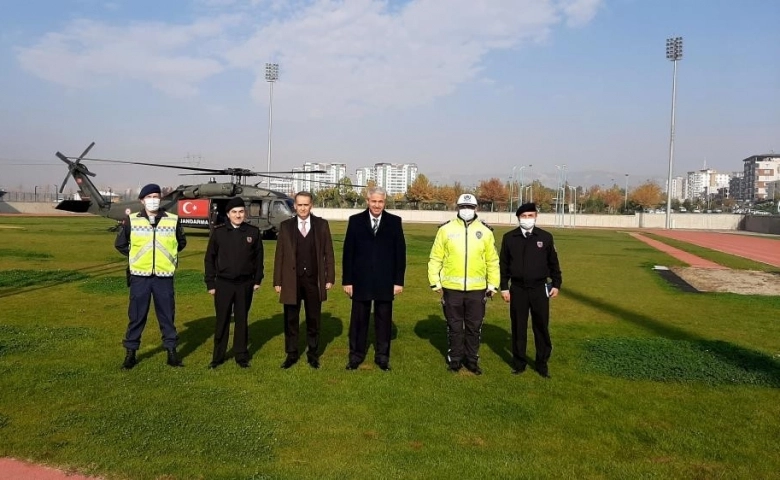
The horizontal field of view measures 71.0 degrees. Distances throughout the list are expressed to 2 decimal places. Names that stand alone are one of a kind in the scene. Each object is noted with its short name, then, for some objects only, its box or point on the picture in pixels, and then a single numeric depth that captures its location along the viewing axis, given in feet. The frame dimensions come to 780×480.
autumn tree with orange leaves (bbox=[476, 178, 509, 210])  337.11
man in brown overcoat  20.17
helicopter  82.12
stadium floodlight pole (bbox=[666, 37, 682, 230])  190.39
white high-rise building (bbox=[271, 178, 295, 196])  599.33
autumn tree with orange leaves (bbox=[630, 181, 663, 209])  317.83
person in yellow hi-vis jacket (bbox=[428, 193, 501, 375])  19.65
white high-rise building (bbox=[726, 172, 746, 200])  616.39
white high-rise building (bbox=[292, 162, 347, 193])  610.65
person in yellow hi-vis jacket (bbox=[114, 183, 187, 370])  19.63
